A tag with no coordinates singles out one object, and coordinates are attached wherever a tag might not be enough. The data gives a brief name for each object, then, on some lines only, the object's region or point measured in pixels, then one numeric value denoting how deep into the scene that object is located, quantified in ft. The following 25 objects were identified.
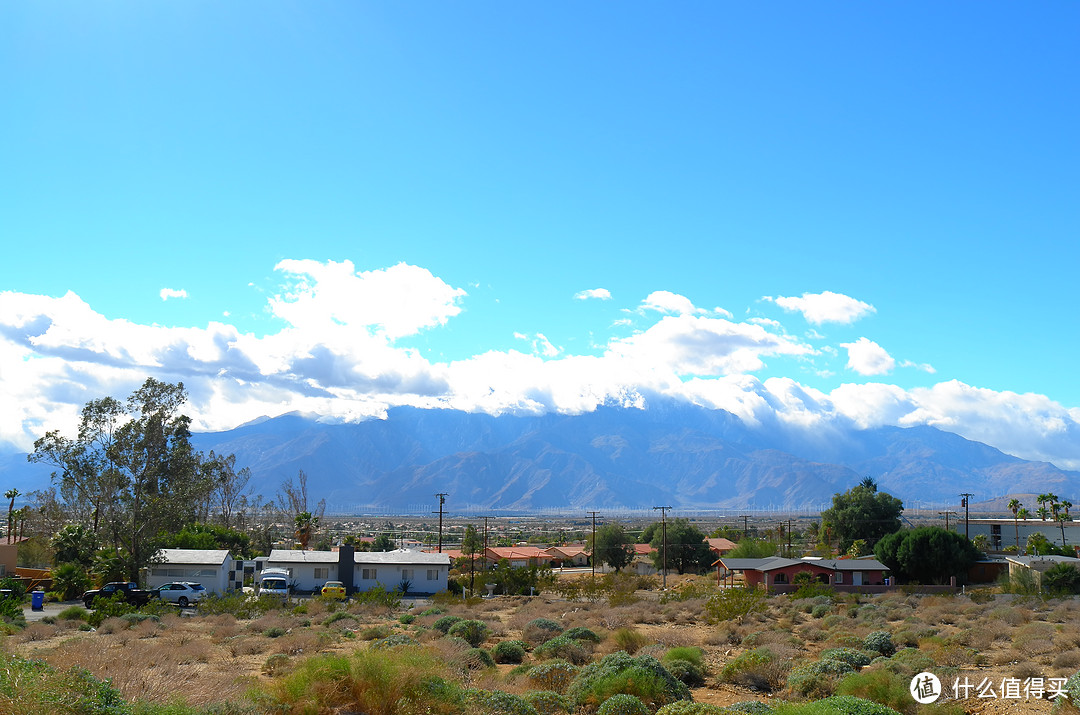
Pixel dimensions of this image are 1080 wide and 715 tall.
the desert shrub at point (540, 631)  88.89
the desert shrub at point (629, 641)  79.66
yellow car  160.88
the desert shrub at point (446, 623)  95.11
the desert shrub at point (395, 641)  72.95
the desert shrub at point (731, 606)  110.52
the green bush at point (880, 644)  79.36
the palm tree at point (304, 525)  245.35
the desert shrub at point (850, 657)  69.46
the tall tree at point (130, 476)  168.04
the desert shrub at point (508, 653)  77.36
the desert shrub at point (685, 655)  71.15
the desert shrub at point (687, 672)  66.59
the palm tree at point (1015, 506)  295.28
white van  168.04
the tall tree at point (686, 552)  279.28
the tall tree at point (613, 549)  296.51
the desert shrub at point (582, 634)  83.74
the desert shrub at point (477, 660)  68.33
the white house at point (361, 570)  187.32
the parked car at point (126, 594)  132.68
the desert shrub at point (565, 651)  73.77
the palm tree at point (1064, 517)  274.73
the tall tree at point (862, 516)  275.18
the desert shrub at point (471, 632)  88.17
